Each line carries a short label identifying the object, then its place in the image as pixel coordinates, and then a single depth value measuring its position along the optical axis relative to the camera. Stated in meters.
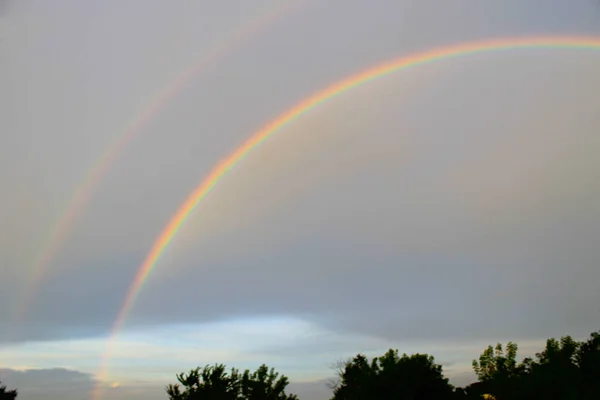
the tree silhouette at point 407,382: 39.59
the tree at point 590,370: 30.61
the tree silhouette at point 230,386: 44.34
